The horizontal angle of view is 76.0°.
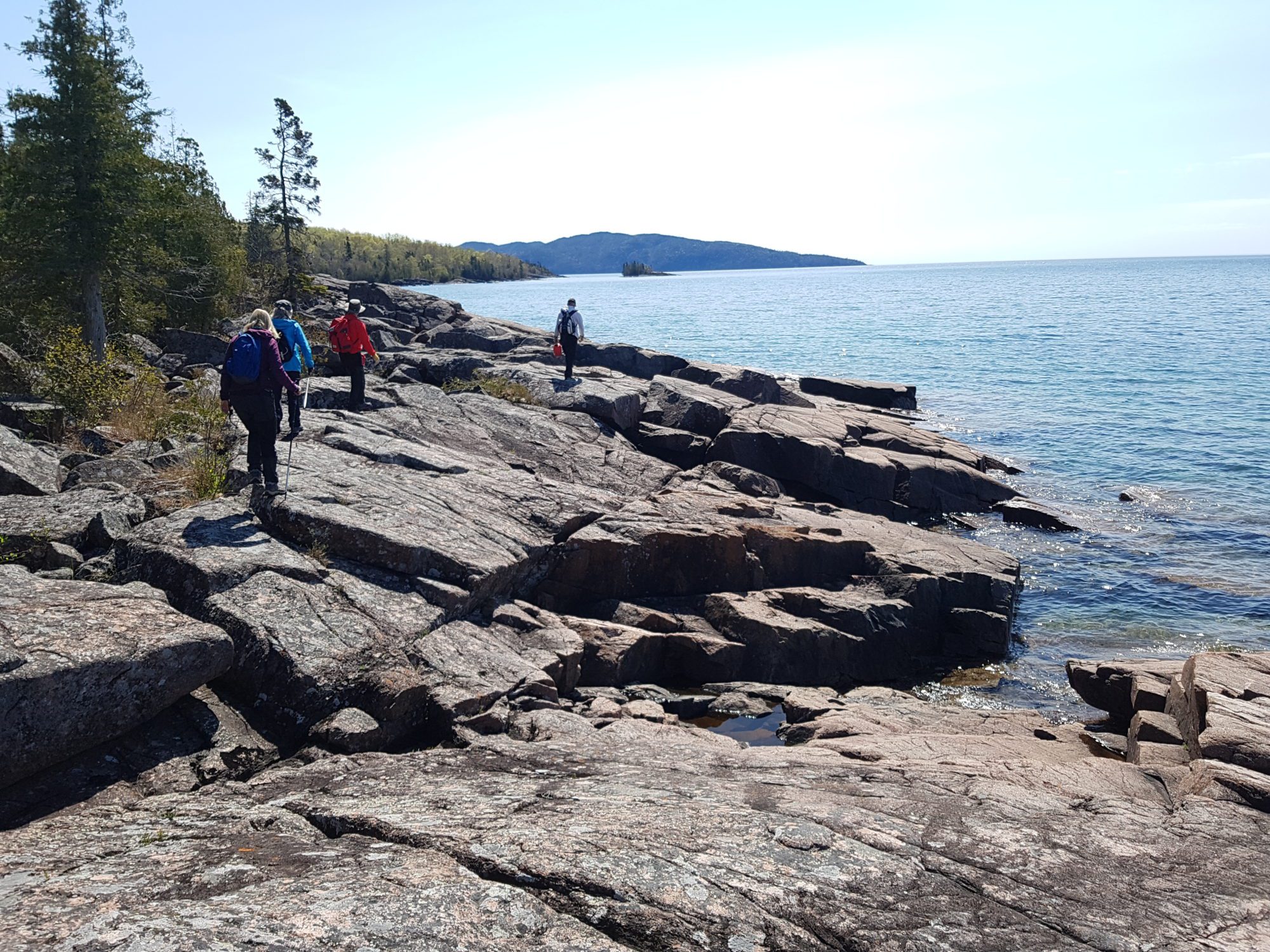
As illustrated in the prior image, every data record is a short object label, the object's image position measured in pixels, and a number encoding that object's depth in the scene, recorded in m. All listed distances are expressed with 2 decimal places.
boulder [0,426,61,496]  11.09
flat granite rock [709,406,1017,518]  22.94
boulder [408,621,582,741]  8.77
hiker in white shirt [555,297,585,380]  24.30
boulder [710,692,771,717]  12.51
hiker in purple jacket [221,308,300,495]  11.15
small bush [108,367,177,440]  14.87
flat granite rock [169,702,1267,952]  4.84
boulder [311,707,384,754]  7.91
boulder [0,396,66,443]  14.40
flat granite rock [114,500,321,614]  9.15
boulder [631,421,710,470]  22.48
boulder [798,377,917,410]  37.44
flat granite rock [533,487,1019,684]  14.16
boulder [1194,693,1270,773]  8.47
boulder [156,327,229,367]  25.33
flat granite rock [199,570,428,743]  8.28
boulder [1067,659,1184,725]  12.23
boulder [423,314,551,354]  31.42
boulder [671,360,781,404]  28.80
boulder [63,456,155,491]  11.77
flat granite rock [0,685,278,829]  6.48
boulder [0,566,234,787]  6.41
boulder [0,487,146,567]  9.70
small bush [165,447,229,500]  11.58
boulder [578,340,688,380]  29.97
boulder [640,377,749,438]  23.72
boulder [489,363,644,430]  22.67
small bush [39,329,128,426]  16.08
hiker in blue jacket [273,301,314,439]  13.21
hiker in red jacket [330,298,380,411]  17.47
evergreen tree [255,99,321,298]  47.34
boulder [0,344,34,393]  17.00
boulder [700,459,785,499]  20.48
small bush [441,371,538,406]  21.89
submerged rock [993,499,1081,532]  23.36
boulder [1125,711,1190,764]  9.97
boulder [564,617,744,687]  12.40
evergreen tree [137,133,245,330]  26.36
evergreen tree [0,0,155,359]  20.42
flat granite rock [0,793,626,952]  4.18
